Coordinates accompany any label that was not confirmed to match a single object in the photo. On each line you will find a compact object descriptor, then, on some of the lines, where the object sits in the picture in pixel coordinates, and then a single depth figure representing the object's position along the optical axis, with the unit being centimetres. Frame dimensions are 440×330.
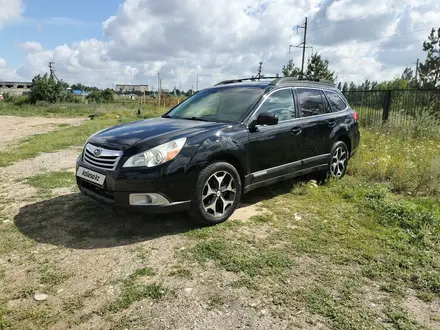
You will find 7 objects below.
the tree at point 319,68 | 2970
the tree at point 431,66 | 2570
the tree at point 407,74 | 6062
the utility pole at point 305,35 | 3625
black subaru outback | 356
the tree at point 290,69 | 3362
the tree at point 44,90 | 4197
